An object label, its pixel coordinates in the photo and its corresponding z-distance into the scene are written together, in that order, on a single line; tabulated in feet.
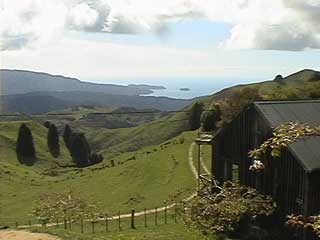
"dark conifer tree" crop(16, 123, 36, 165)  333.52
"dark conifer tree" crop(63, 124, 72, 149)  410.52
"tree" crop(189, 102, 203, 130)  340.26
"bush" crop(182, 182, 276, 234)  75.61
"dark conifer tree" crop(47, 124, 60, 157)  373.61
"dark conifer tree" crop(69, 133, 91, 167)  375.45
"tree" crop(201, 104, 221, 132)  232.94
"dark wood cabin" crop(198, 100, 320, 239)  78.89
